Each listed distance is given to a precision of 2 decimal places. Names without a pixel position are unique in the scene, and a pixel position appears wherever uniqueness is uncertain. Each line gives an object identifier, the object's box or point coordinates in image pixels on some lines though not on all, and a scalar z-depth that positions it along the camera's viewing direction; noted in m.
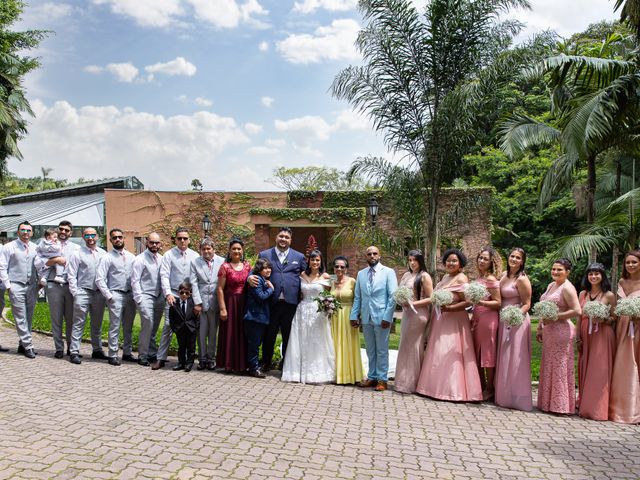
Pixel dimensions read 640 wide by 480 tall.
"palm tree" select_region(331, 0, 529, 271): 10.58
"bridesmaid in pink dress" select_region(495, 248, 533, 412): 6.75
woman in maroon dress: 8.12
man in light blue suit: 7.53
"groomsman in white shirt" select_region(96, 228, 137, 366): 8.55
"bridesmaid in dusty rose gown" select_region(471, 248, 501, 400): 7.06
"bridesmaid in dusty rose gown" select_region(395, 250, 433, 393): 7.41
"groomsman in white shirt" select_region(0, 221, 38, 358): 8.81
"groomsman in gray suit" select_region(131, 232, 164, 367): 8.48
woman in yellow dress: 7.80
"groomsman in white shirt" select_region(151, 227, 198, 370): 8.38
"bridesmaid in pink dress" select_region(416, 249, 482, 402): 6.96
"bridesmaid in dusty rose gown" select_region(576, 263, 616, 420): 6.39
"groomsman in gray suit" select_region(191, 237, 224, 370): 8.26
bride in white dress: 7.84
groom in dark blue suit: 8.02
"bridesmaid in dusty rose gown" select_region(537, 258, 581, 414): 6.55
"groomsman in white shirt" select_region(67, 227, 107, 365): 8.58
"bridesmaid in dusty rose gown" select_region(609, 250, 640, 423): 6.27
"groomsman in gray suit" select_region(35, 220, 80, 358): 8.75
